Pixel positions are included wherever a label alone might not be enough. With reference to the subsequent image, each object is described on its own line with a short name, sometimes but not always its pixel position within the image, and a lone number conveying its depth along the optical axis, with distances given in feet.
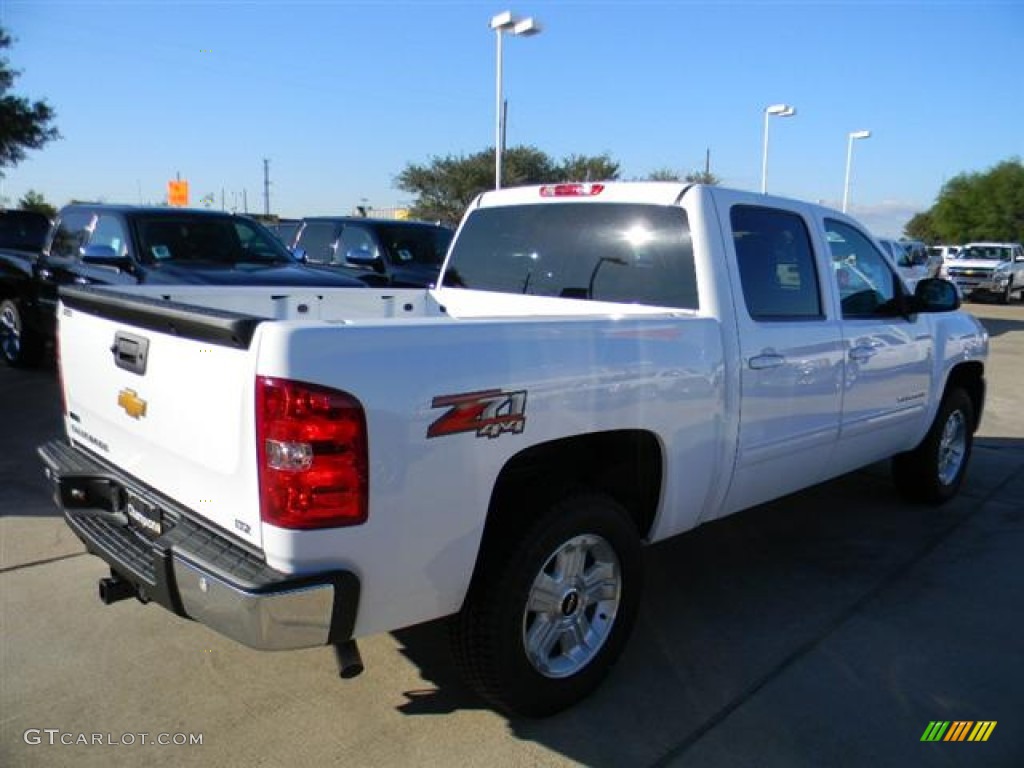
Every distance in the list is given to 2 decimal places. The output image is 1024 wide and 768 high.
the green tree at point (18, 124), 86.22
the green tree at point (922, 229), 241.14
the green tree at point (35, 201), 174.07
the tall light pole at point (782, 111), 90.99
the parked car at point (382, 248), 32.86
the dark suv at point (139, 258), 23.31
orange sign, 87.22
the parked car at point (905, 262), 63.94
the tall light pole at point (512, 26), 63.00
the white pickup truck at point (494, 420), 7.34
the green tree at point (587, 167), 139.83
